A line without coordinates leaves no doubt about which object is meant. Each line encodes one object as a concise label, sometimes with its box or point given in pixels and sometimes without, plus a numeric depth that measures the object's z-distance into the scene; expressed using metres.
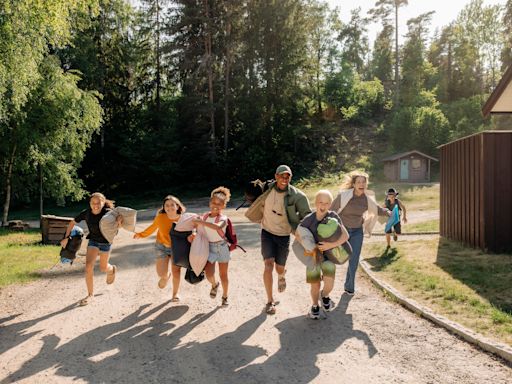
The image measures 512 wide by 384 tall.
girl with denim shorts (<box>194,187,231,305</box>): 6.64
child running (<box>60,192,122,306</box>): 7.25
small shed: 39.25
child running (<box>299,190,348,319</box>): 5.93
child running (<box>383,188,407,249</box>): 11.80
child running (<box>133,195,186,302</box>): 7.08
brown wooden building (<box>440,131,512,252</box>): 10.59
